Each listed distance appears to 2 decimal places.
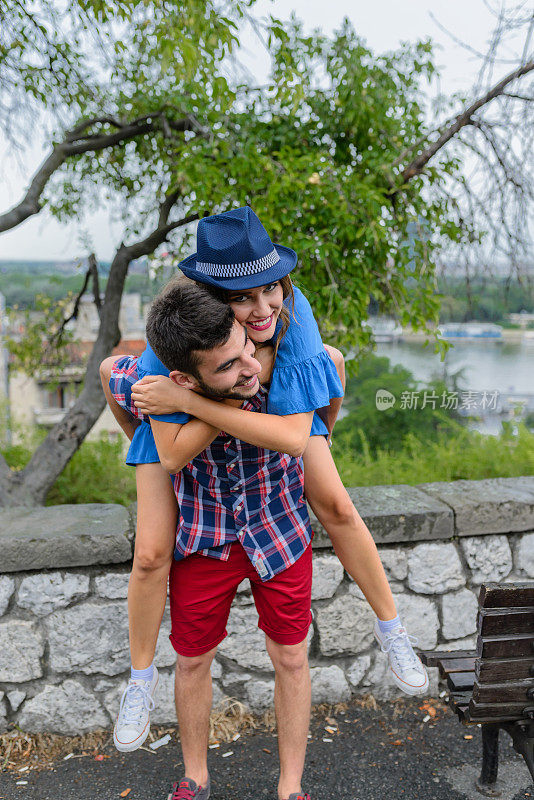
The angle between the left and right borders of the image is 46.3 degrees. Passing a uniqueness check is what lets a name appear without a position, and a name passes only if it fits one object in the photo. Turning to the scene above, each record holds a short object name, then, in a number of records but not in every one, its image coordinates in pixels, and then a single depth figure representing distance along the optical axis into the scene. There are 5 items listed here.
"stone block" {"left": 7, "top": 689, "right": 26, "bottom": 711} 2.29
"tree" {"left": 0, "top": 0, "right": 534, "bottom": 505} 2.74
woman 1.49
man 1.74
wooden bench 1.65
